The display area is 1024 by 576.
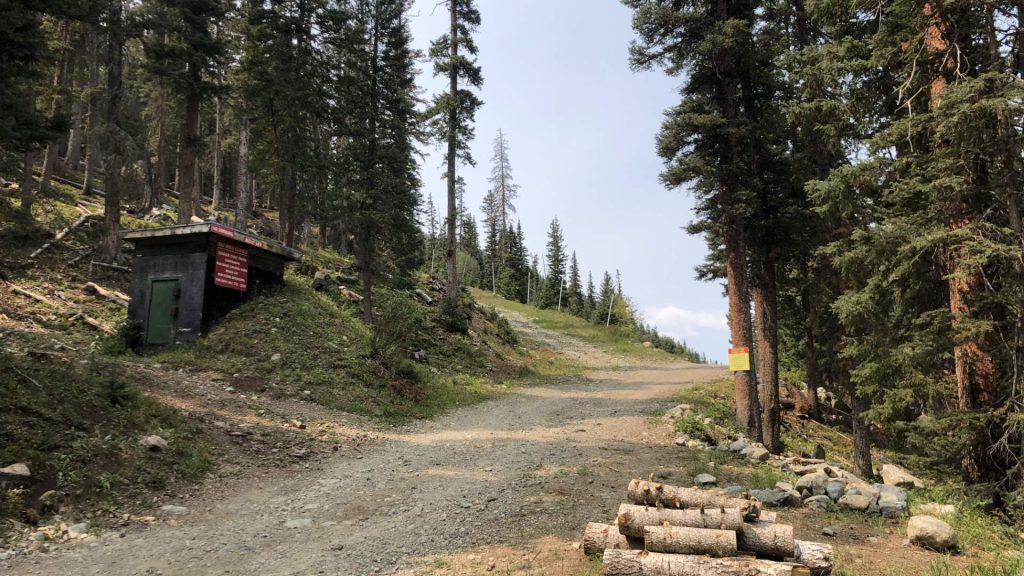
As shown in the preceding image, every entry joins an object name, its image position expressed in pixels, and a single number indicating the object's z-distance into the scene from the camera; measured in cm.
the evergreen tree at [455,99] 2386
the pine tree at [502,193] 7462
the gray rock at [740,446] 1022
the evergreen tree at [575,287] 7949
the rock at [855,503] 704
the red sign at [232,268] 1561
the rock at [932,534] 576
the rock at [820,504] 716
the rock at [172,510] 656
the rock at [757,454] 967
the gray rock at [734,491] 705
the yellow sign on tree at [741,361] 1198
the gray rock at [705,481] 788
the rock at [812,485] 764
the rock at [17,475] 595
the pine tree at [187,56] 1831
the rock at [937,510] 659
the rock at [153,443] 776
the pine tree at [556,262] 7896
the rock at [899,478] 881
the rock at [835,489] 739
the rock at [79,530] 564
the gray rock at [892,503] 683
